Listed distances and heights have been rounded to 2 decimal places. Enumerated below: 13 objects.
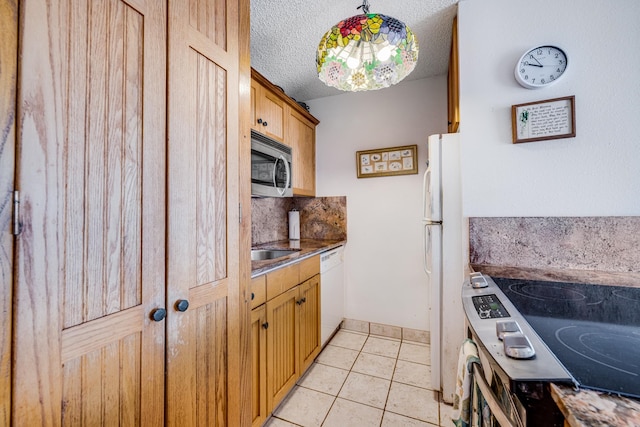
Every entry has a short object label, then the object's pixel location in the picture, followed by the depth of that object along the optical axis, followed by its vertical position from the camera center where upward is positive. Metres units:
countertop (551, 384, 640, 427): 0.37 -0.29
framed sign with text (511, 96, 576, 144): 1.35 +0.50
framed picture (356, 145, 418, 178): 2.49 +0.52
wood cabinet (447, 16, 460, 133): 1.68 +0.91
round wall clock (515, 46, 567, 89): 1.37 +0.79
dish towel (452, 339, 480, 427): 0.80 -0.54
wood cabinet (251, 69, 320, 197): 1.93 +0.78
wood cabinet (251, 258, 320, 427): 1.40 -0.78
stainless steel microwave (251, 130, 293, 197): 1.81 +0.36
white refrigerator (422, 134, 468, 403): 1.66 -0.28
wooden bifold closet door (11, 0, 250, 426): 0.53 +0.00
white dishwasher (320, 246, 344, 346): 2.23 -0.70
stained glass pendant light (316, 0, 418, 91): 1.04 +0.70
